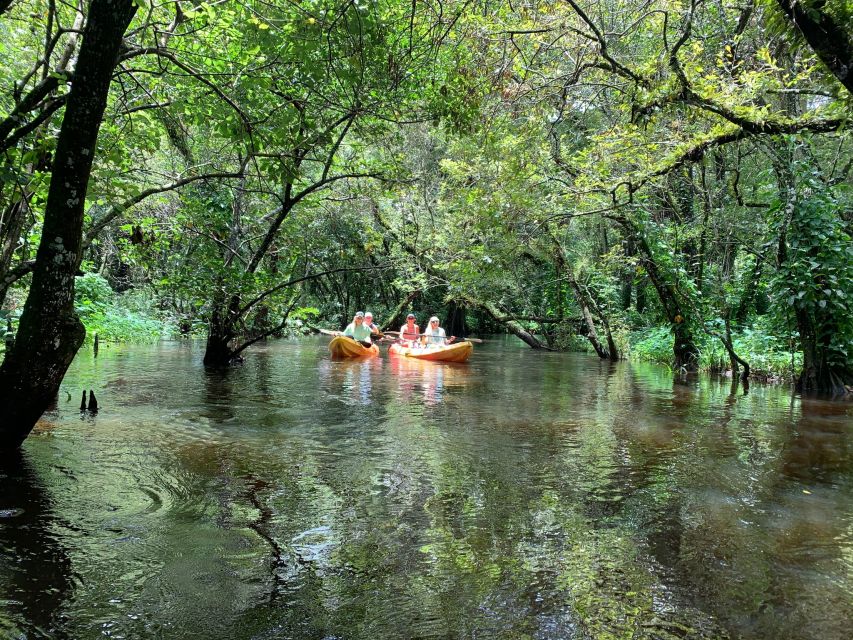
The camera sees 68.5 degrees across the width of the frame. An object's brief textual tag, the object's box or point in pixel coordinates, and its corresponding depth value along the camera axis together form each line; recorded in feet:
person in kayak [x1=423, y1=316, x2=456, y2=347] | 66.85
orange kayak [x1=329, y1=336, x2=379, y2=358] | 60.08
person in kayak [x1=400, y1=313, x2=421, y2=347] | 70.63
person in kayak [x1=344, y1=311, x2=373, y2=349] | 66.85
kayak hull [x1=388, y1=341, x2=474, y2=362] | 60.08
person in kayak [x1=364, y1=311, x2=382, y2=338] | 69.32
